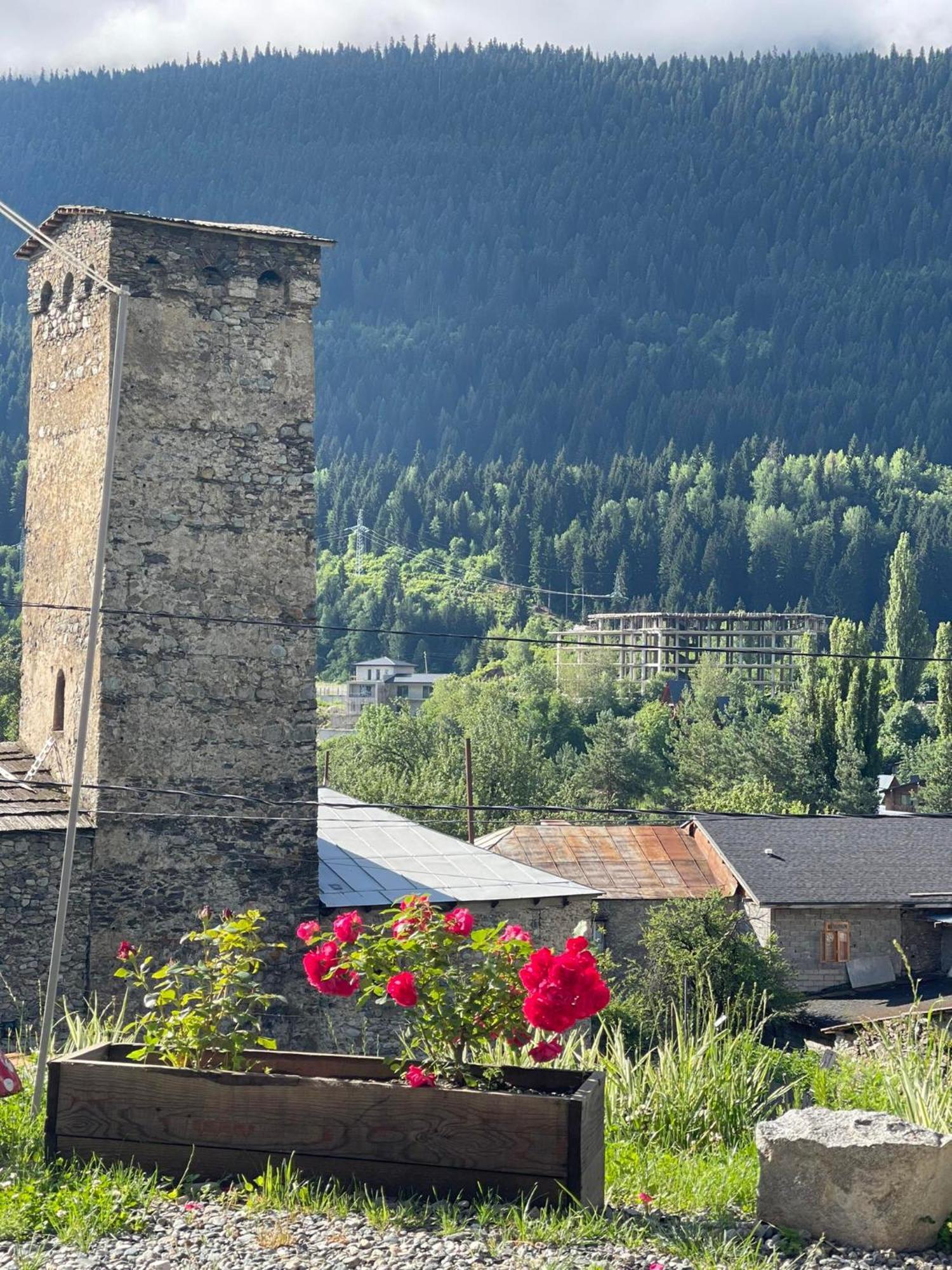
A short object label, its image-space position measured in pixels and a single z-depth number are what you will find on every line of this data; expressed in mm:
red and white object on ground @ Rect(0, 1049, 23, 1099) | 8148
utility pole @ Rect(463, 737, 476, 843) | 30562
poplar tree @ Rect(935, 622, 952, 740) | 76188
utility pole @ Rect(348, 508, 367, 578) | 170250
